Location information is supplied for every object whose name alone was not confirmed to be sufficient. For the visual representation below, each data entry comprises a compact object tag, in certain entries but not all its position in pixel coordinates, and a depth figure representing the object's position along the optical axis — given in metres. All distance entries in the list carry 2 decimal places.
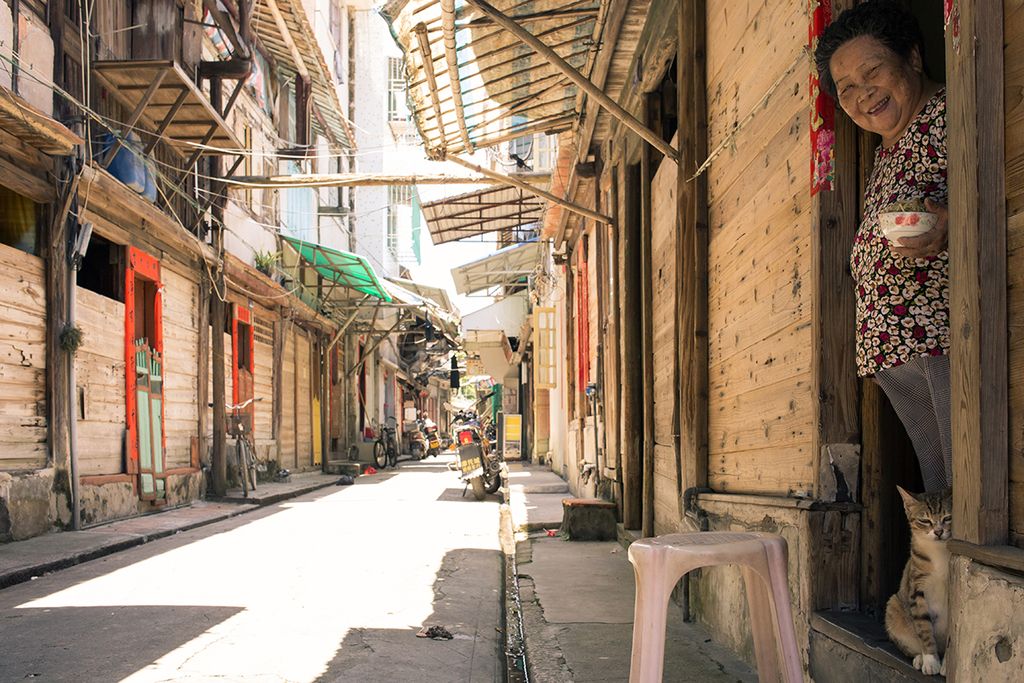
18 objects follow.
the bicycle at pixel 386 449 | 25.58
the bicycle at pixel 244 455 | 13.74
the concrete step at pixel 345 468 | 21.55
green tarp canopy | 17.67
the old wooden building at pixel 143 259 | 8.83
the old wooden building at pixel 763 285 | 1.97
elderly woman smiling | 2.46
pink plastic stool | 2.54
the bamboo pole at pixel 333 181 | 13.84
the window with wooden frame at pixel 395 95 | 38.78
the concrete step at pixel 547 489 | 13.78
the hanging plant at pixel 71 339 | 9.36
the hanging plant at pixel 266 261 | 17.22
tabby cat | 2.36
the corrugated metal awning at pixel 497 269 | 23.28
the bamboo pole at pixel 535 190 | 7.52
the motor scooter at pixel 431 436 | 34.44
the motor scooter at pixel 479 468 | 14.33
